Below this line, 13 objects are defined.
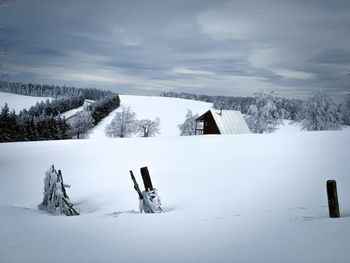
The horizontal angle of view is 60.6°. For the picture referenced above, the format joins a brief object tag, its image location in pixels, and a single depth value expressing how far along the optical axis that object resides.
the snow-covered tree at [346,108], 39.63
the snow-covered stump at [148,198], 8.02
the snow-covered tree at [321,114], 48.22
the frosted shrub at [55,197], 9.04
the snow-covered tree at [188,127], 67.19
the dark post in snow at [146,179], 8.33
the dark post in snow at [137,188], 8.34
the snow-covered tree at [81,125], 69.62
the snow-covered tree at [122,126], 67.75
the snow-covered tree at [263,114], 58.06
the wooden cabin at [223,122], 46.34
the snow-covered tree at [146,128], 70.06
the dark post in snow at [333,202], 5.94
